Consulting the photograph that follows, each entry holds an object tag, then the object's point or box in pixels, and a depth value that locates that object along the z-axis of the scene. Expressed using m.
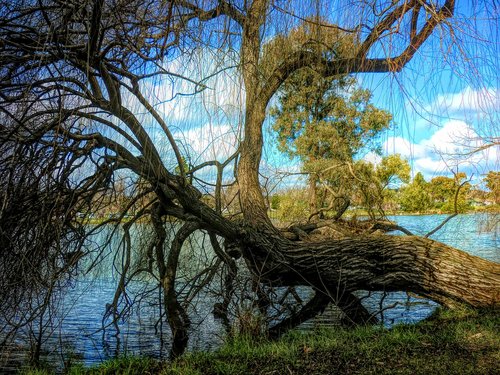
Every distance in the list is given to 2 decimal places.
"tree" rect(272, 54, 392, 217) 18.22
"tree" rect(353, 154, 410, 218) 10.62
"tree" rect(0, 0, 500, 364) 2.68
